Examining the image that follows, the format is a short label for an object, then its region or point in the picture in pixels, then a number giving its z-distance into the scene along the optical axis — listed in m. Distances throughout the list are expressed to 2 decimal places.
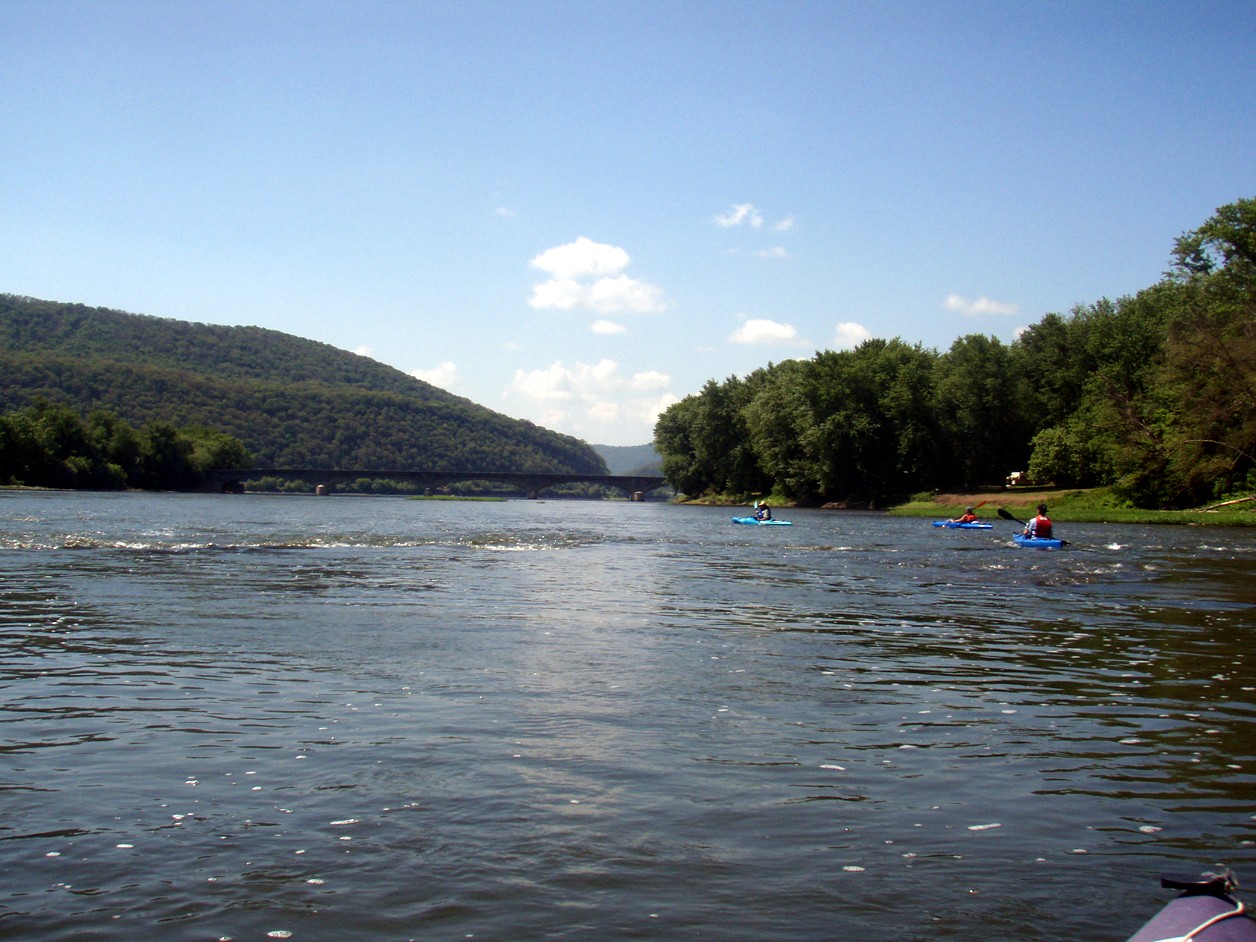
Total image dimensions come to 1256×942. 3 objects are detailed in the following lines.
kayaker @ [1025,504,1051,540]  41.50
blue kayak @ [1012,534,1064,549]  40.88
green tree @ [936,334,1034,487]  99.31
